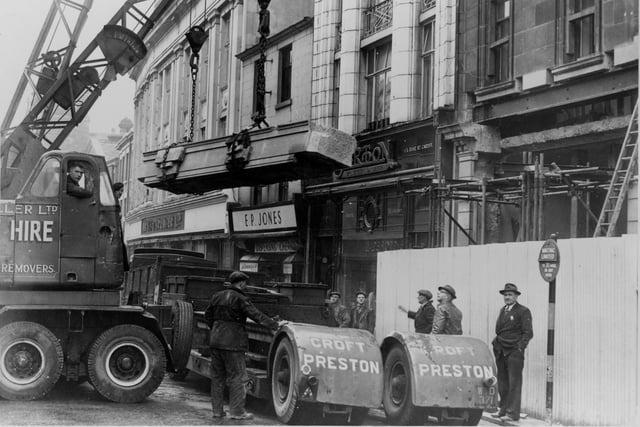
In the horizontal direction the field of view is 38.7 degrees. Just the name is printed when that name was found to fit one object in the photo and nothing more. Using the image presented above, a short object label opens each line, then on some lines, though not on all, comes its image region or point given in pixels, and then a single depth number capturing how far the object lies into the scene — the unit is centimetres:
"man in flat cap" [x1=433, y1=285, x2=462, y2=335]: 1246
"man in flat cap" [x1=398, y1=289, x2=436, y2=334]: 1355
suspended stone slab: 1582
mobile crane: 1191
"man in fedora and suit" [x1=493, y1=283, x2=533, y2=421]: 1198
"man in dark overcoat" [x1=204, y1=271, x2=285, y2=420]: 1111
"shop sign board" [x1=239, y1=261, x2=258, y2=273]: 3044
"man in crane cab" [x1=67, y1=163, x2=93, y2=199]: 1262
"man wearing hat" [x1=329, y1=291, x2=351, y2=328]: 1812
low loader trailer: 1048
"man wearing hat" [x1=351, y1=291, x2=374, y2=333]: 1866
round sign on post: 1192
